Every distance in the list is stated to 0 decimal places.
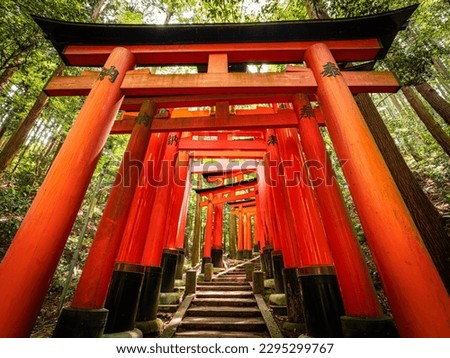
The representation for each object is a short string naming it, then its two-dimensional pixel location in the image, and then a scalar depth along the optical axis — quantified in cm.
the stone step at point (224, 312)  593
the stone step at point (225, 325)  528
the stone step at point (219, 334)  489
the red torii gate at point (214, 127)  228
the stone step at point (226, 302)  667
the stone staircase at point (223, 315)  511
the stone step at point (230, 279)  952
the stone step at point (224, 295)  722
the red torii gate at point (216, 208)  1323
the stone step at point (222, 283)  870
